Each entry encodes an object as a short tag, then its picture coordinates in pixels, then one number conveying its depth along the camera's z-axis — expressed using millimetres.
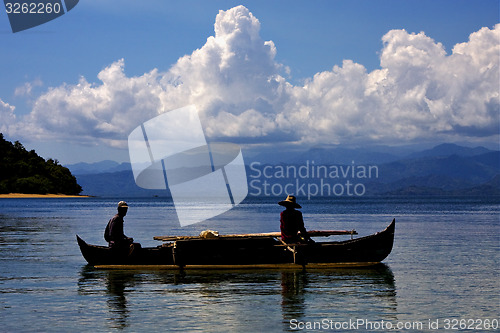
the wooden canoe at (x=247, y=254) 26297
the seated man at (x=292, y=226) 25656
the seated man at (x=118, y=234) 25500
